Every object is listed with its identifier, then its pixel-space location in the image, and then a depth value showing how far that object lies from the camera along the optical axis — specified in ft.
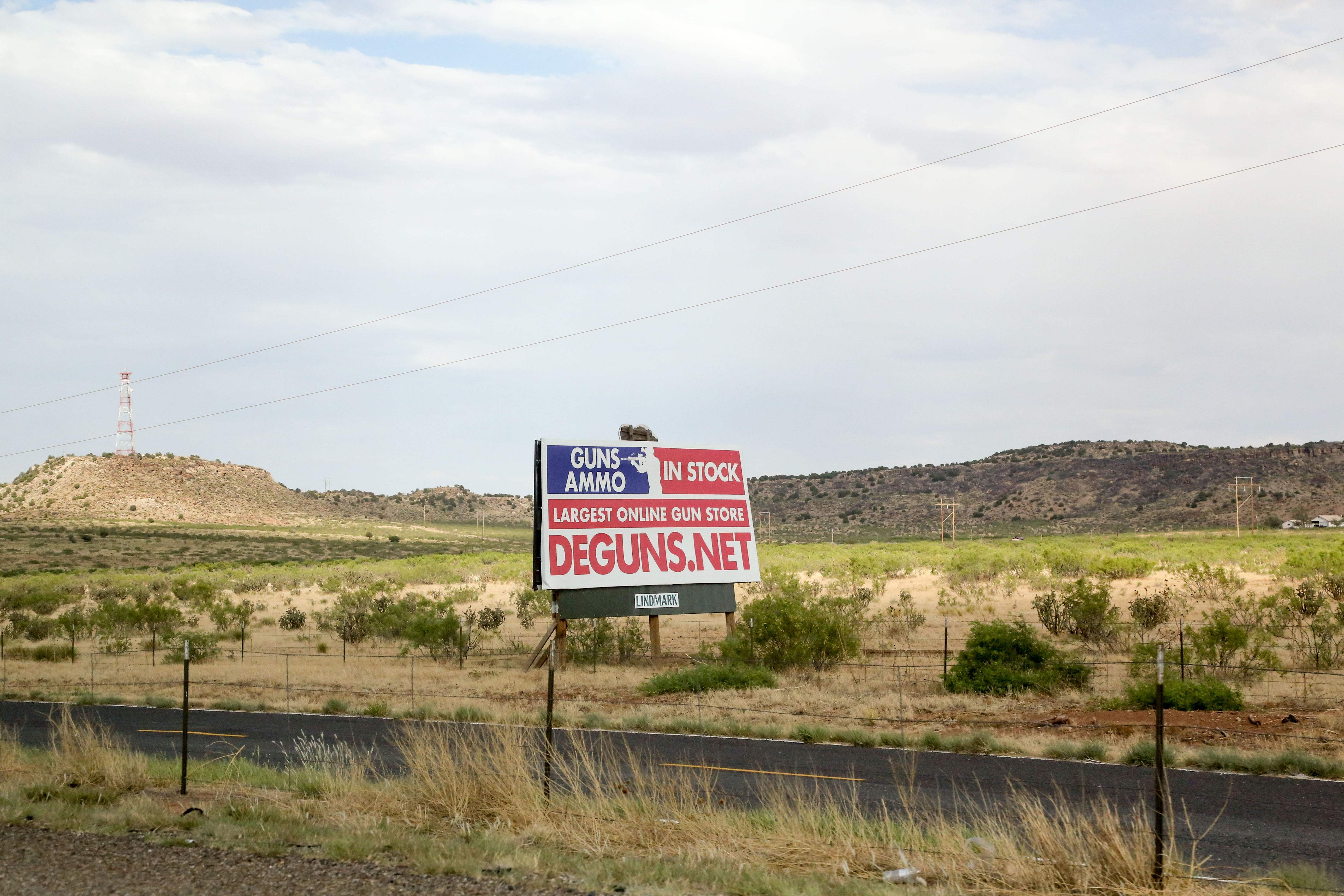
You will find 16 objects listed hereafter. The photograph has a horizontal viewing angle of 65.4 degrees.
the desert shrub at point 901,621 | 114.11
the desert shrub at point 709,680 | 80.12
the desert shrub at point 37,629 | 127.44
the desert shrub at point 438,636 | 102.63
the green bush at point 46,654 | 111.65
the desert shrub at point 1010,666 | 73.61
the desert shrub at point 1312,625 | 82.84
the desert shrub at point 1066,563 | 165.99
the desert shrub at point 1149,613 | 106.22
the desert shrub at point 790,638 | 91.50
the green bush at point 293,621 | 138.62
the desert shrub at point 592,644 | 102.68
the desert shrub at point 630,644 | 103.35
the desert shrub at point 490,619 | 129.39
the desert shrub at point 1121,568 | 154.10
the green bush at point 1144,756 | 50.65
